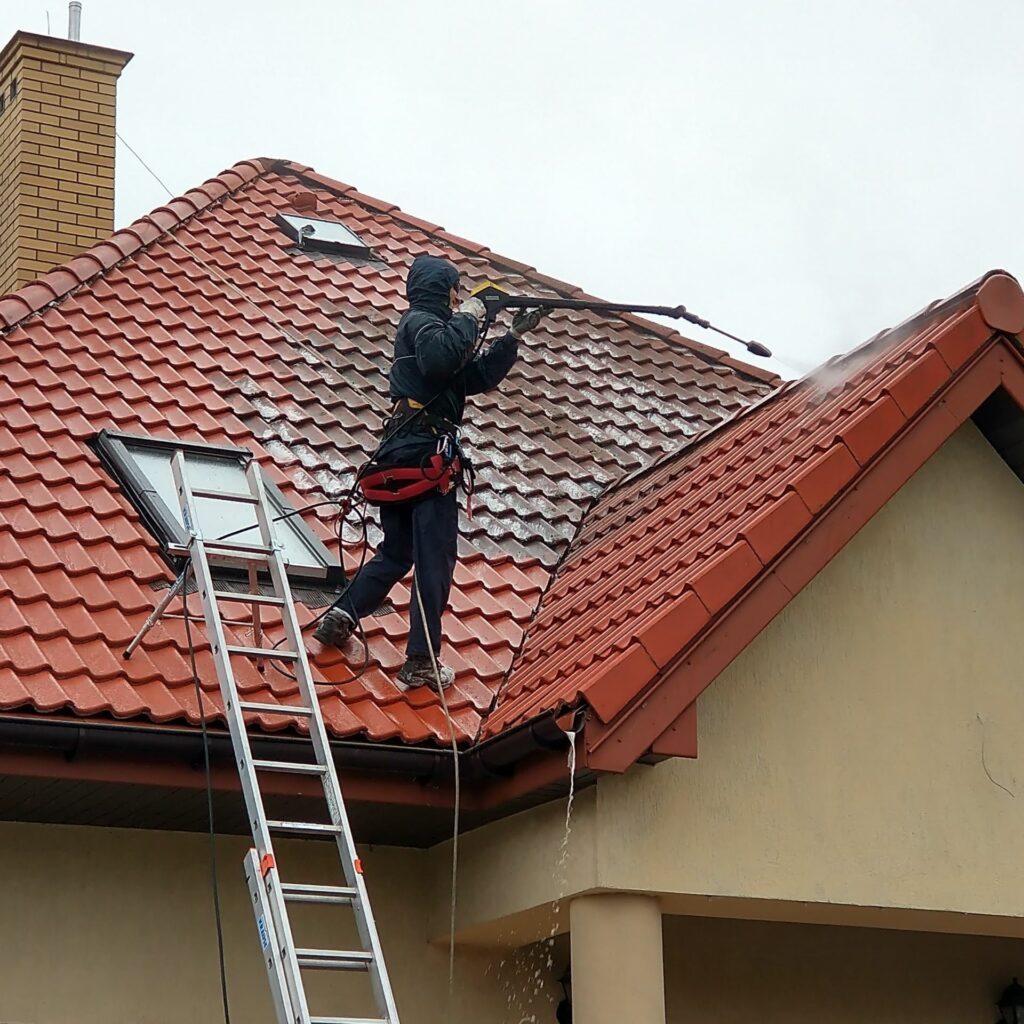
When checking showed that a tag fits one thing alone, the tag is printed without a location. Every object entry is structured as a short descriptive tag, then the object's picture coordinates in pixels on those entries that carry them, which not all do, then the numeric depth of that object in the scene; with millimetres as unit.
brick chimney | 25750
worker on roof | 17109
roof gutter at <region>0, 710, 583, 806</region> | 14547
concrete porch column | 14750
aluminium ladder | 13187
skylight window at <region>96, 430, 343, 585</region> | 17766
